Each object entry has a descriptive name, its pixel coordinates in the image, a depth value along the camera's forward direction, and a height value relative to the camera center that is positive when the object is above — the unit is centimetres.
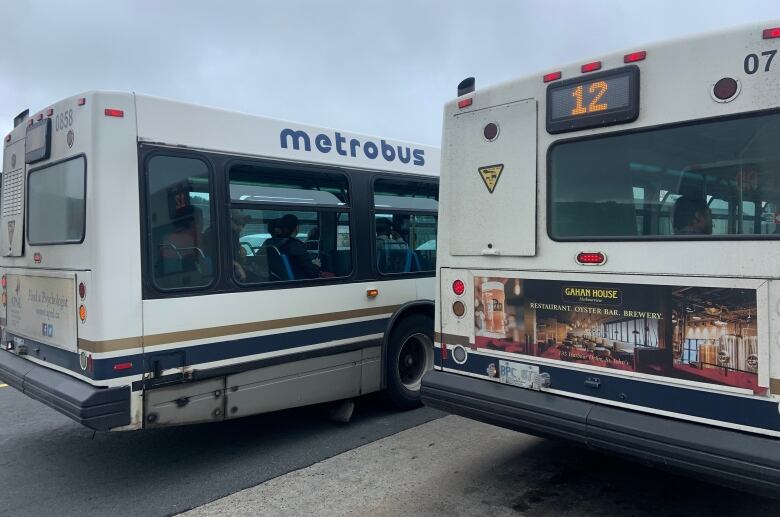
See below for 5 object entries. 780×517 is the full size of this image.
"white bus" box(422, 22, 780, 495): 298 +3
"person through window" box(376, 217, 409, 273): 594 +15
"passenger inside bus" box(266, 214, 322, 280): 511 +14
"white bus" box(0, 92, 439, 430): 408 -1
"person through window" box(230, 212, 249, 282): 473 +13
